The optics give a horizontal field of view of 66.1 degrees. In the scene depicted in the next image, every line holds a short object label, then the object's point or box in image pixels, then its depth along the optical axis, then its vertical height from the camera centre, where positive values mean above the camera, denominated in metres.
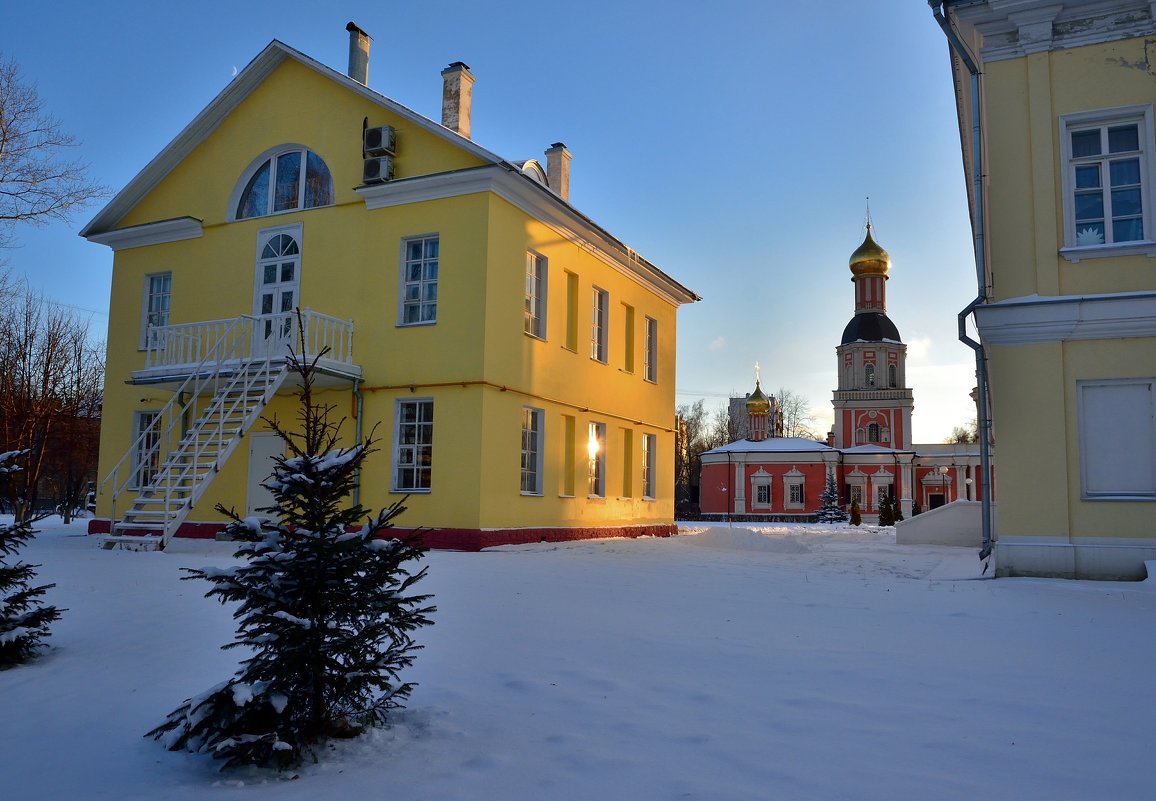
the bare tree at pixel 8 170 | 16.22 +5.74
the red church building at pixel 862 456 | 50.06 +2.35
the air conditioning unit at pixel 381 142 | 14.84 +5.82
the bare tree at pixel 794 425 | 78.62 +6.35
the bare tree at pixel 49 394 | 22.95 +2.71
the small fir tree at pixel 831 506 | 46.84 -0.45
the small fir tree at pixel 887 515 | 36.09 -0.66
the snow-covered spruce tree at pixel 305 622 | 3.45 -0.54
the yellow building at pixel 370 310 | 14.03 +3.19
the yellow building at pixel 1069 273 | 9.52 +2.52
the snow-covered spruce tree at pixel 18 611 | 4.98 -0.73
